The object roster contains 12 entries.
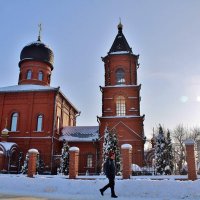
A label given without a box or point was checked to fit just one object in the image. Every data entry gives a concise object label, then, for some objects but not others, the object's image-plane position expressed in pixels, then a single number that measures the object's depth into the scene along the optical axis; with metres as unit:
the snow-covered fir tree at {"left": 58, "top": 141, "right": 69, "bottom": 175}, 19.72
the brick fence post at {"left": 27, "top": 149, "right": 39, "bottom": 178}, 12.95
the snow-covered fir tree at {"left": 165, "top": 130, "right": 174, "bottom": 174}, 17.50
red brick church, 23.64
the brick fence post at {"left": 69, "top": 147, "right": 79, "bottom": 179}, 12.27
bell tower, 23.80
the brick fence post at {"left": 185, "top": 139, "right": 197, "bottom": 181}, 10.72
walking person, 8.39
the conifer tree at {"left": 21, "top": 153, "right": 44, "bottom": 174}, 19.53
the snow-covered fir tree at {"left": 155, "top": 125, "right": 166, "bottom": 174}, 17.66
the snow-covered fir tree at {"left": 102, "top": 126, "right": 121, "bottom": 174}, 18.43
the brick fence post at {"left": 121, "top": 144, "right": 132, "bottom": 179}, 11.24
